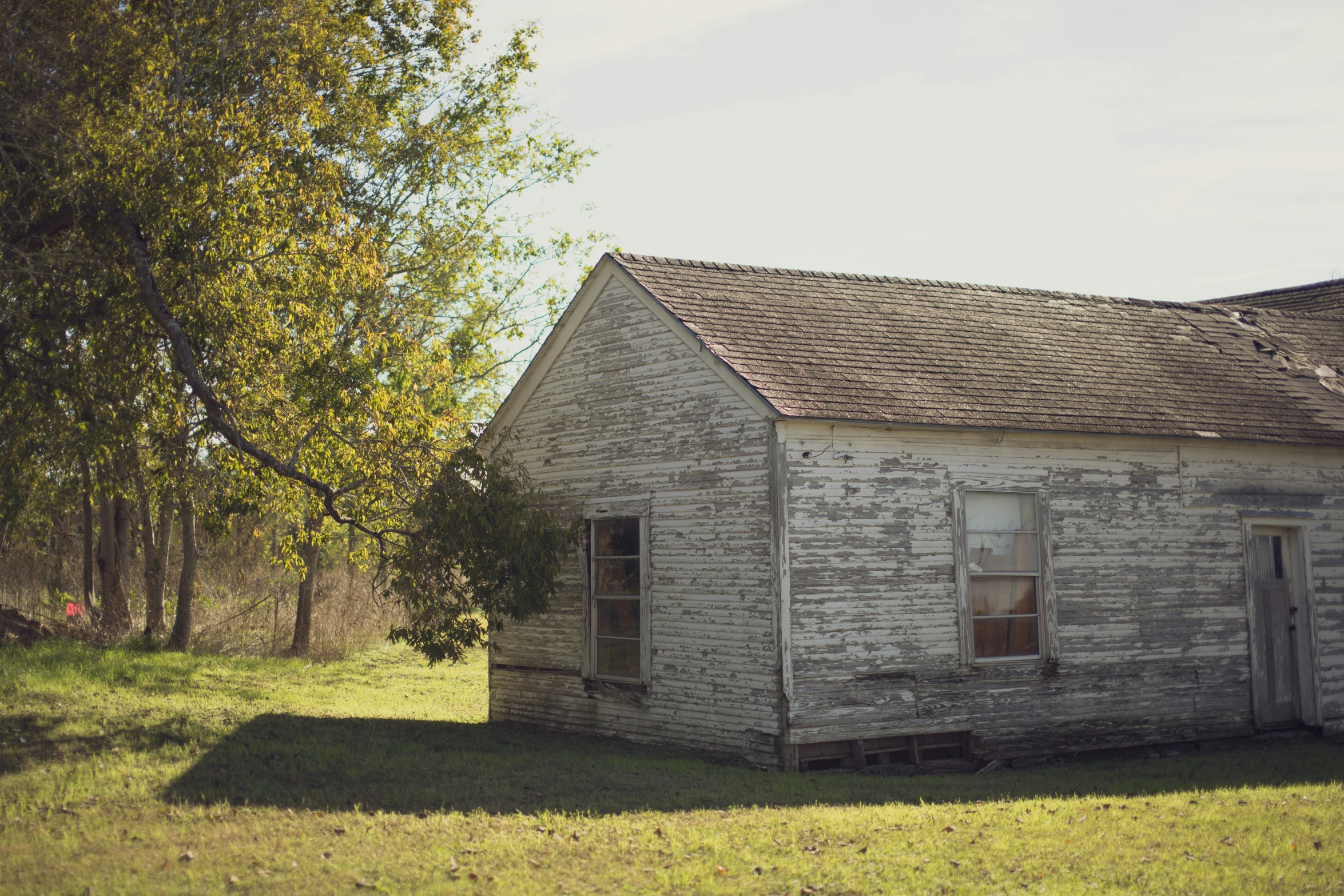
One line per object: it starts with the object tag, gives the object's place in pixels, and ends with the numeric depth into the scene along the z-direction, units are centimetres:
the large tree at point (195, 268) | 1180
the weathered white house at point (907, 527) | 1197
